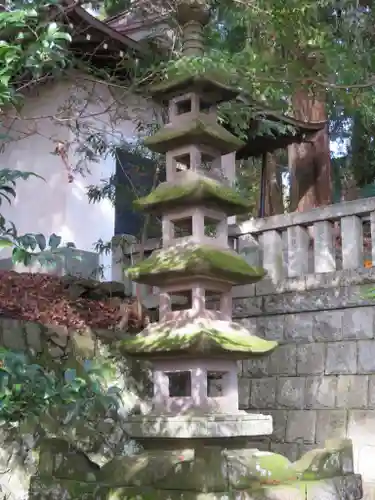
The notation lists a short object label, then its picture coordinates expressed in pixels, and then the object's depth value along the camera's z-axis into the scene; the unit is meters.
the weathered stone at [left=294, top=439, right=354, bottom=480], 4.77
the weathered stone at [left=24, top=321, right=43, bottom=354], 6.09
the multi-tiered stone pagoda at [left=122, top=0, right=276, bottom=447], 4.70
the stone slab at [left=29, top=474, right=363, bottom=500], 4.28
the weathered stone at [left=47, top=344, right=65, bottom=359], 6.24
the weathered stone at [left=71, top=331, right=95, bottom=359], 6.45
